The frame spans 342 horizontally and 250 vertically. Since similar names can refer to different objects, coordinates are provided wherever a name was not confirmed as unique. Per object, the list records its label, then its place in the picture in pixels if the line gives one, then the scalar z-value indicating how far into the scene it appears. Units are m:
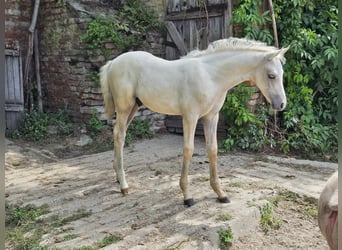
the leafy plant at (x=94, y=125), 6.42
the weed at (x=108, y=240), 2.74
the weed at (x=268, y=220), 3.28
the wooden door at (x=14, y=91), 6.61
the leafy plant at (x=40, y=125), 6.31
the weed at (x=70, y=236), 2.85
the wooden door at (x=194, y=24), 6.05
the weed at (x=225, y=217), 3.13
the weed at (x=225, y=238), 2.91
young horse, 3.23
